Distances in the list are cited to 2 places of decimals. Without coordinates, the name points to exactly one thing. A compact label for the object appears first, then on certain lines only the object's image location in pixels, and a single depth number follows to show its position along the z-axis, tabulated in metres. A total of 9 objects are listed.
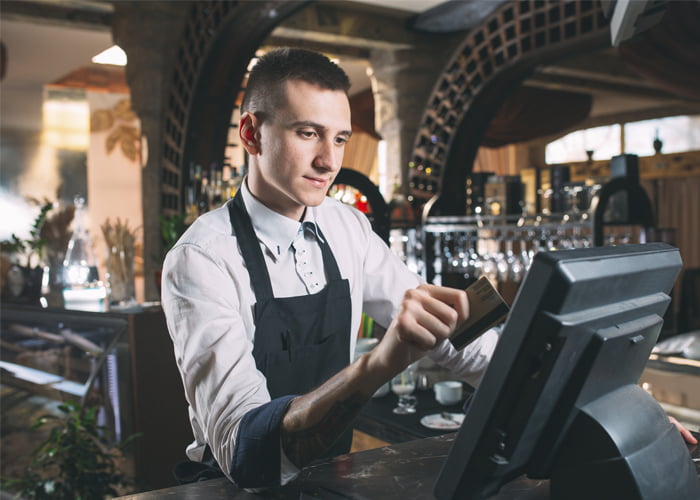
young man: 1.05
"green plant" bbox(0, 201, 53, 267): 3.88
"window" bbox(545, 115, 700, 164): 10.56
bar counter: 1.02
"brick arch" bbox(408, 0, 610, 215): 4.82
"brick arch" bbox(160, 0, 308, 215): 5.25
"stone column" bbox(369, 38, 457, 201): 7.05
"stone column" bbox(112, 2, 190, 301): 6.00
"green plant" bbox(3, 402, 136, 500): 2.73
